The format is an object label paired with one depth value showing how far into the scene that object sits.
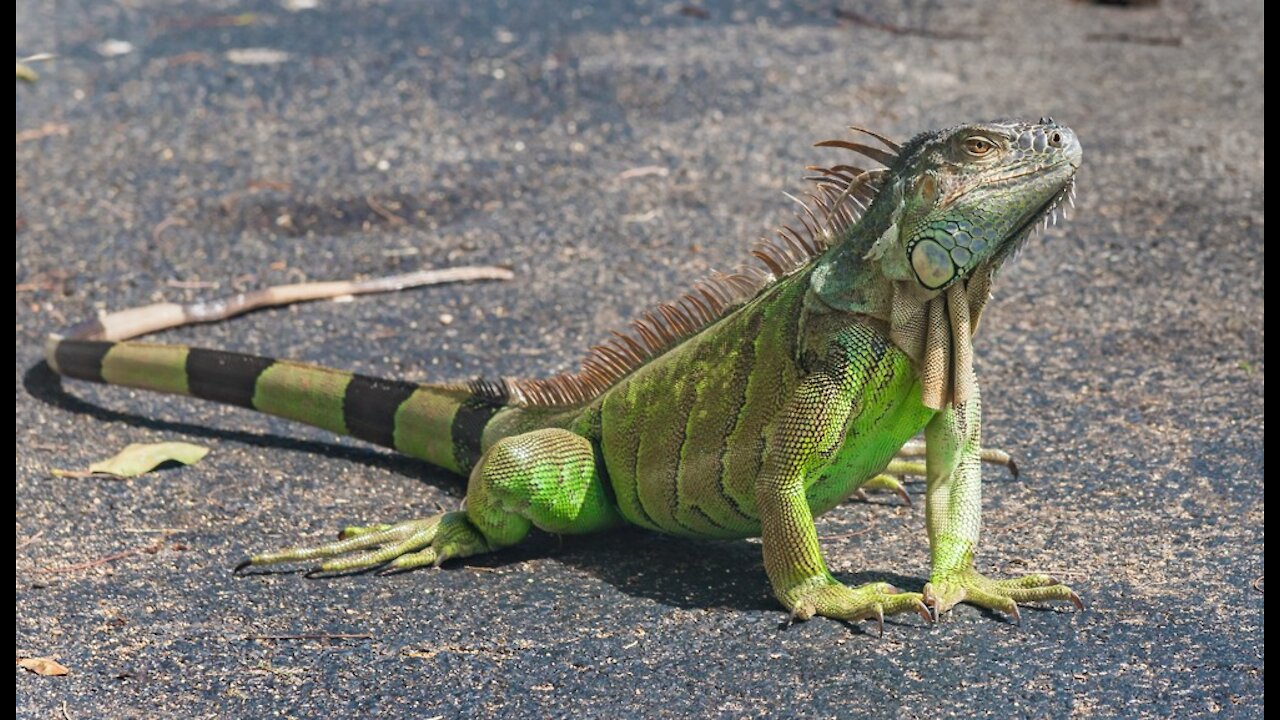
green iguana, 7.89
